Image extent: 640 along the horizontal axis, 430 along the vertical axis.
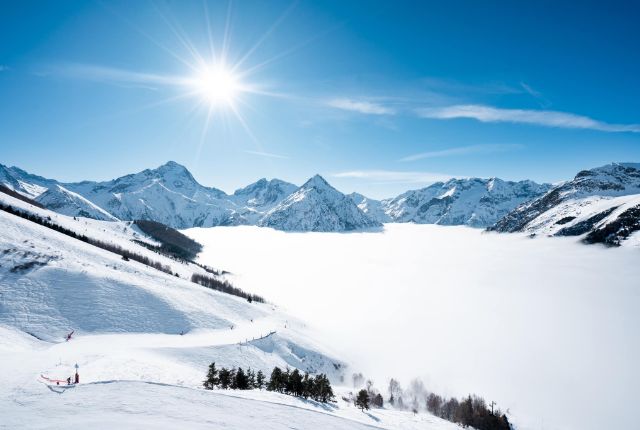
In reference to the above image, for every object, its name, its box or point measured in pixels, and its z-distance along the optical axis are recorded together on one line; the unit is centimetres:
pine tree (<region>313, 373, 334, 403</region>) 4953
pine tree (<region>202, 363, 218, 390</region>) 3678
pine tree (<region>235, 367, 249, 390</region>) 4324
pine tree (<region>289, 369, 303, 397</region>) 4838
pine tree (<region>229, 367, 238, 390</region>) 4266
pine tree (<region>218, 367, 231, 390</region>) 4141
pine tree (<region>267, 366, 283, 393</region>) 4862
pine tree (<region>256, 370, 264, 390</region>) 5016
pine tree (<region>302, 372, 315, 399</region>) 4947
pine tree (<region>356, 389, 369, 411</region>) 5592
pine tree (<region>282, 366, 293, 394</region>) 4868
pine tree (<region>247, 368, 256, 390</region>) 4802
